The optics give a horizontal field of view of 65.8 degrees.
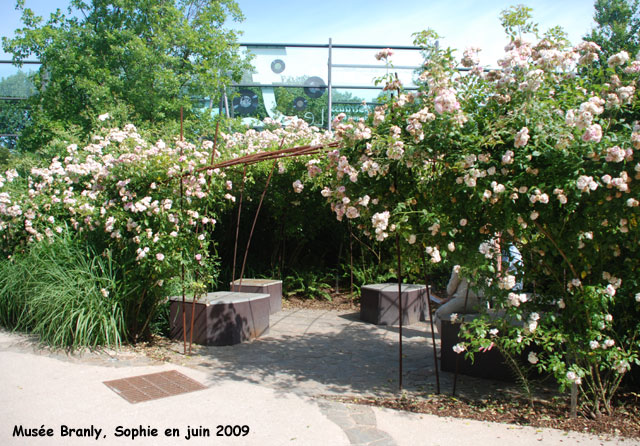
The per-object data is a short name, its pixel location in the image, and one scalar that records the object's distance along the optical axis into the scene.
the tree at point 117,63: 12.72
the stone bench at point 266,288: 8.30
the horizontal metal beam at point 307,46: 15.33
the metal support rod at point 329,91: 15.50
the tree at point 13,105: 15.14
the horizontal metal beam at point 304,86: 15.41
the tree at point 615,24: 19.94
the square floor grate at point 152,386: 4.28
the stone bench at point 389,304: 7.78
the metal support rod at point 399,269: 4.45
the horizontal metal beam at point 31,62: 14.08
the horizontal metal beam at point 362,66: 14.64
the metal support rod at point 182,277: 5.65
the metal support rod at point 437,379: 4.44
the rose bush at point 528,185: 3.45
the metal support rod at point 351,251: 9.69
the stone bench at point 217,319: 6.19
